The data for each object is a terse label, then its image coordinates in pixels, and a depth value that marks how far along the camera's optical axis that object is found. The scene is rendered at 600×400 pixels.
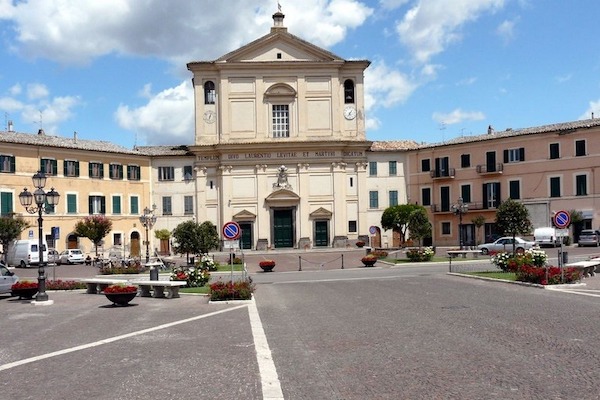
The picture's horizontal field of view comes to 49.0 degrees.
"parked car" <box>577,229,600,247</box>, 49.56
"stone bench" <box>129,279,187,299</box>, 22.90
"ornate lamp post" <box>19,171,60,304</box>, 21.75
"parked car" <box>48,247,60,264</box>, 49.72
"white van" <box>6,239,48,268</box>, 47.53
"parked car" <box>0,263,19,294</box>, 24.30
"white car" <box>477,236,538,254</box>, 46.31
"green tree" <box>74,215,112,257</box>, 53.78
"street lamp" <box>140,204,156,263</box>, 49.84
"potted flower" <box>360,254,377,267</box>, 39.34
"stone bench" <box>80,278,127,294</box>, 25.64
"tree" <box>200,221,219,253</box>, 40.06
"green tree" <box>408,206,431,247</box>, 45.12
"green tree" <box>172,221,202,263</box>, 39.97
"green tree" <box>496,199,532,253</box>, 33.56
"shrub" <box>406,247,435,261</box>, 40.25
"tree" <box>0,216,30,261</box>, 48.34
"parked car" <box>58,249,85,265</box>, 51.91
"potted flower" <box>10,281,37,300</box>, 22.98
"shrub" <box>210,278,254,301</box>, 20.58
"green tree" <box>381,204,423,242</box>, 56.44
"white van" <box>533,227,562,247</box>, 51.59
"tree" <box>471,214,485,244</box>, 59.28
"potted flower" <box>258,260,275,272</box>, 38.88
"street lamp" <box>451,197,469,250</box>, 47.26
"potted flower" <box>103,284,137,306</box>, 20.00
